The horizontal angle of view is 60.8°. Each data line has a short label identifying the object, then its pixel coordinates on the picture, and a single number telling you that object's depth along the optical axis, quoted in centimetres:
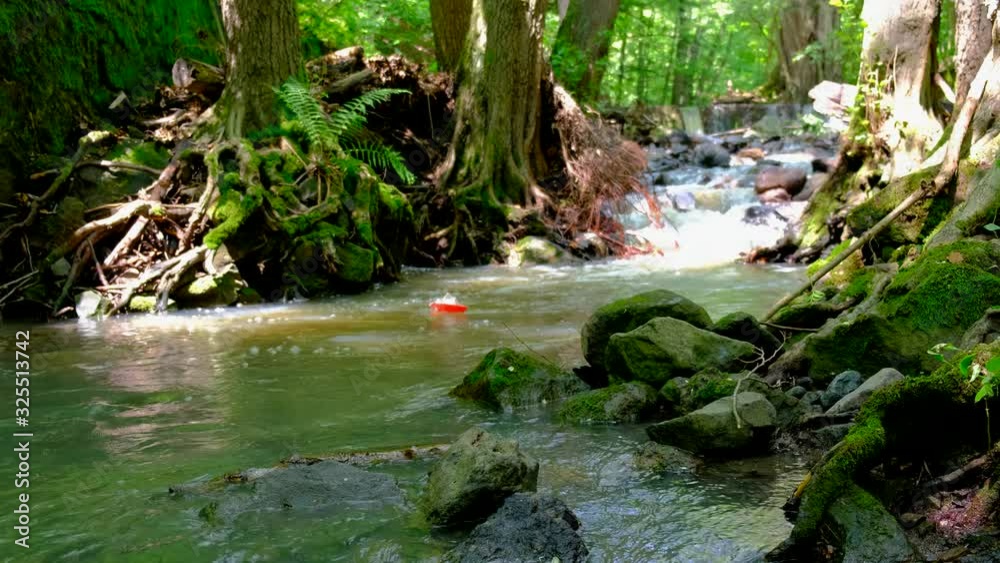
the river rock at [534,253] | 1197
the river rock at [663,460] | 365
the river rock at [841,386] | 409
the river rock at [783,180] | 1448
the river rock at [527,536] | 272
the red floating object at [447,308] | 807
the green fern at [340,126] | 957
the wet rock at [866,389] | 370
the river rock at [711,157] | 1762
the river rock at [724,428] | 372
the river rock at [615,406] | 446
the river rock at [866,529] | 248
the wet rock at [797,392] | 429
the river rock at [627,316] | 524
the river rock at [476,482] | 305
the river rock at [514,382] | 477
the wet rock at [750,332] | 509
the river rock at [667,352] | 464
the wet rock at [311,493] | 318
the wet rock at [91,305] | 802
